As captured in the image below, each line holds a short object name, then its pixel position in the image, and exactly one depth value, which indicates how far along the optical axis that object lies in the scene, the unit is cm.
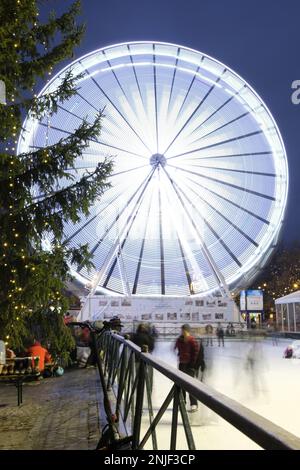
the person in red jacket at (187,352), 935
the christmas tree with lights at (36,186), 930
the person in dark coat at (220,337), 2995
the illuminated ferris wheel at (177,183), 4619
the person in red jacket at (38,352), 1320
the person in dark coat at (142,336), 1124
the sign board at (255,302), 4131
